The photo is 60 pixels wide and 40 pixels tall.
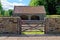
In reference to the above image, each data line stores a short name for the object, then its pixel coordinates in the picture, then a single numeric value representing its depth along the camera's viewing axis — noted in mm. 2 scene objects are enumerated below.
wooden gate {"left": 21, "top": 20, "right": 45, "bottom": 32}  8810
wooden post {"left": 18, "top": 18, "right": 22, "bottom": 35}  8184
